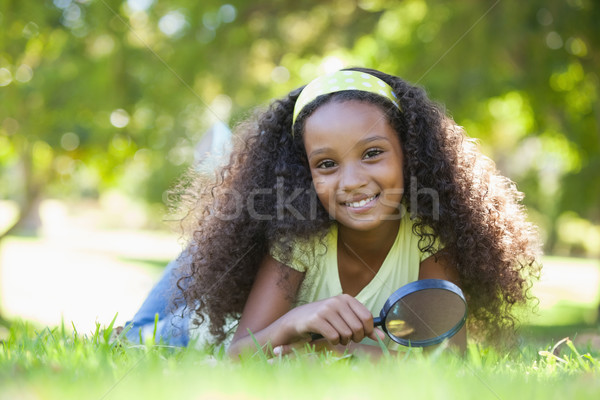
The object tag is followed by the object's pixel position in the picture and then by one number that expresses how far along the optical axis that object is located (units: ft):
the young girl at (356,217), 8.50
